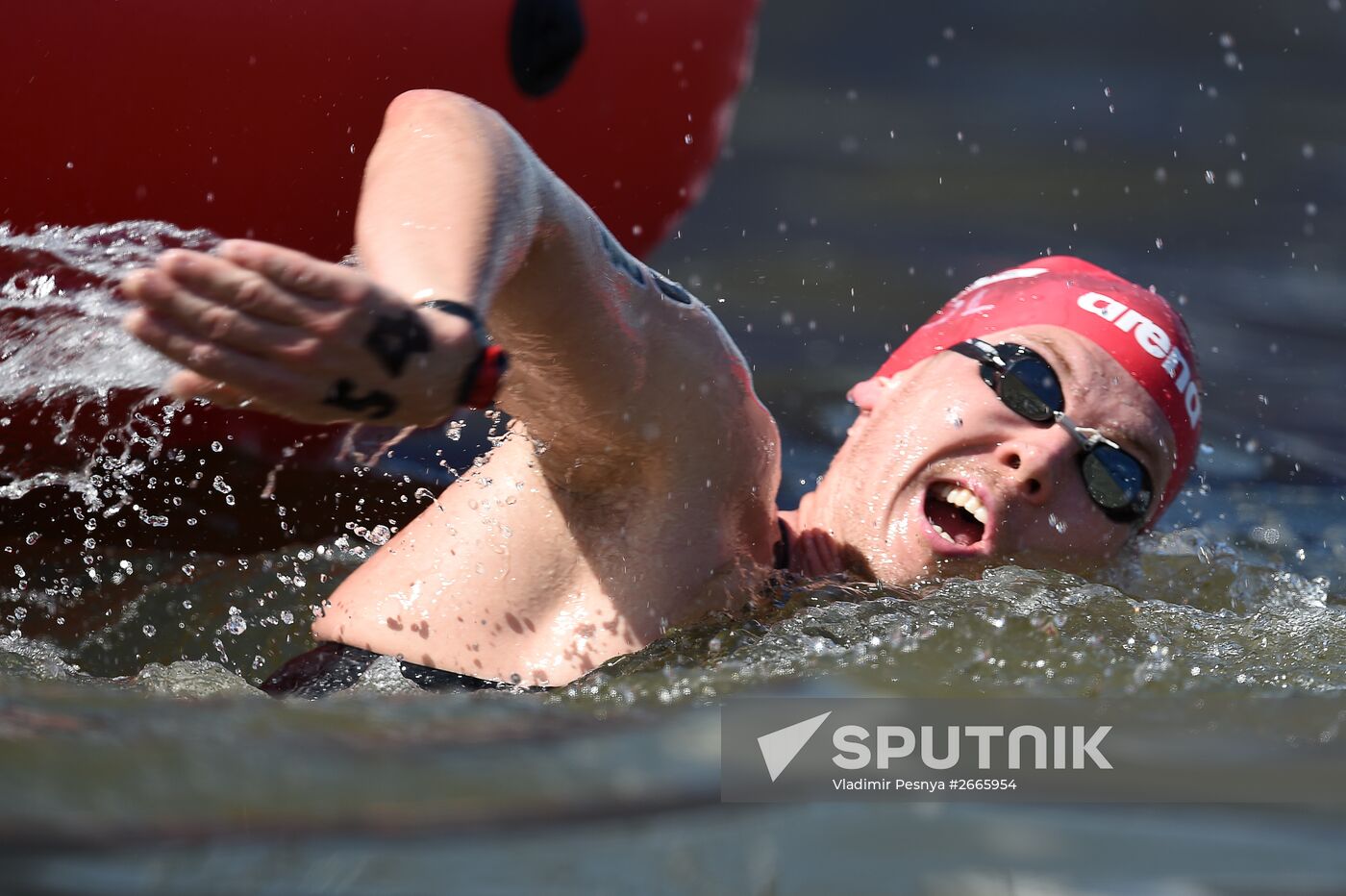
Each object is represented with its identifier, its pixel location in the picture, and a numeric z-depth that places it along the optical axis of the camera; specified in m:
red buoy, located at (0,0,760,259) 8.23
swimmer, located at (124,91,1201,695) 7.88
